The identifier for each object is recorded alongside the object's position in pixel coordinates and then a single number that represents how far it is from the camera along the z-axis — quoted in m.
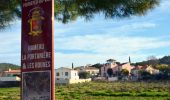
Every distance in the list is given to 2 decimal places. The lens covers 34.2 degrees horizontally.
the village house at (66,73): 59.34
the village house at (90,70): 71.42
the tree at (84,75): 63.26
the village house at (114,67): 69.29
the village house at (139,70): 61.01
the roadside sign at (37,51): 2.90
